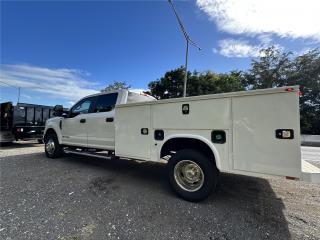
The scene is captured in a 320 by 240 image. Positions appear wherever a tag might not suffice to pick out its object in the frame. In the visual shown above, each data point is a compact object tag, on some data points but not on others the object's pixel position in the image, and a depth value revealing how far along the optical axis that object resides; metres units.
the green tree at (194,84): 23.64
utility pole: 10.80
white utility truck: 2.93
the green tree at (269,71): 23.17
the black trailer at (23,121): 11.06
